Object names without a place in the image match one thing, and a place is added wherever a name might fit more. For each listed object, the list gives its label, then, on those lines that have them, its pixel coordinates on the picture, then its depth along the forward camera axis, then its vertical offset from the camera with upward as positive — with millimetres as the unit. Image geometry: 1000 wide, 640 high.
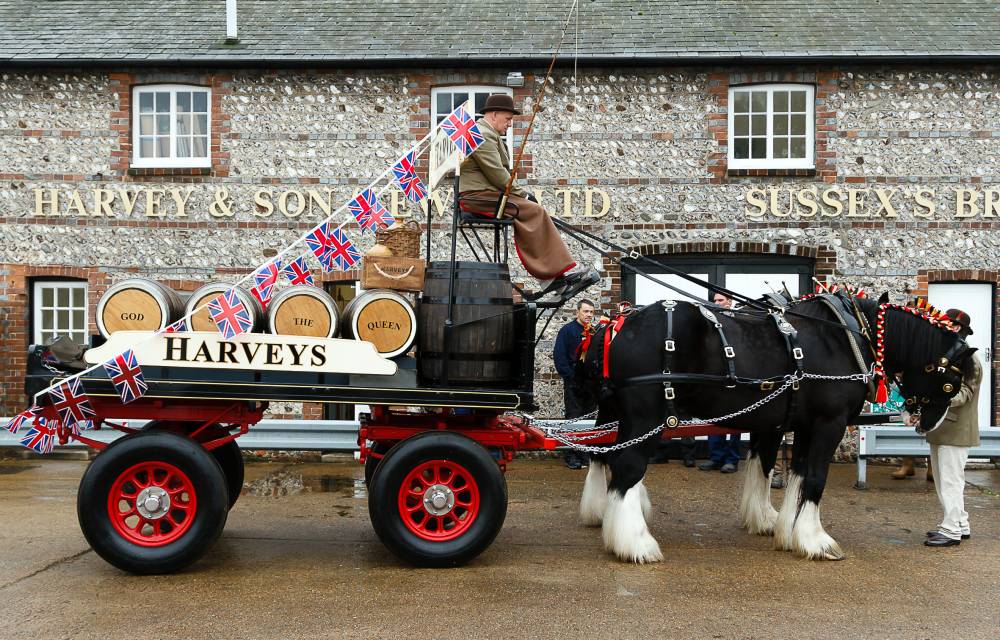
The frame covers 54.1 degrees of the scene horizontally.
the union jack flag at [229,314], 6059 -46
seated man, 6527 +598
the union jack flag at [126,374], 5977 -417
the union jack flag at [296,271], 6559 +244
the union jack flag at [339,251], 6645 +381
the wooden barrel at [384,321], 6312 -88
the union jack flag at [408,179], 6660 +878
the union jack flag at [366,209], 6605 +668
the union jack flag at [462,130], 6441 +1175
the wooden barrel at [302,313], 6266 -39
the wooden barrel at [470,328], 6430 -132
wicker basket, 6625 +470
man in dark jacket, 10594 -534
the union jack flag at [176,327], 6066 -129
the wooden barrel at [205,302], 6211 +28
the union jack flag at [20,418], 6016 -710
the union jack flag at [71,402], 6043 -603
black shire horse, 6660 -532
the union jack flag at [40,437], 6250 -843
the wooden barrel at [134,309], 6199 -18
